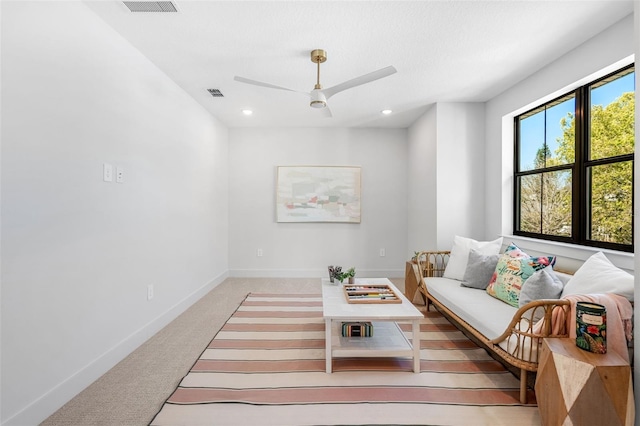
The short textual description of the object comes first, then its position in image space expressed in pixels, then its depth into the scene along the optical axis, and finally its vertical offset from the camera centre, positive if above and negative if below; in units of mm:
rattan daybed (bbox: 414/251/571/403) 1717 -755
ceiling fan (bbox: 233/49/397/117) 2336 +1006
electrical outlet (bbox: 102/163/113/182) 2178 +287
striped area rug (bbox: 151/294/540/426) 1719 -1120
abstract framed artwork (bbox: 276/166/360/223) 4988 +297
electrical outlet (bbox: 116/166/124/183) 2312 +290
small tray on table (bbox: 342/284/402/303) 2387 -666
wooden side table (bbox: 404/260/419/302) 3596 -823
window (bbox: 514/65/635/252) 2275 +401
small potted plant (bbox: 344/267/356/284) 2873 -593
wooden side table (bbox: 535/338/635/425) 1387 -813
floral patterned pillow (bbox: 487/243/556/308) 2453 -501
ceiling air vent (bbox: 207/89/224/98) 3414 +1349
